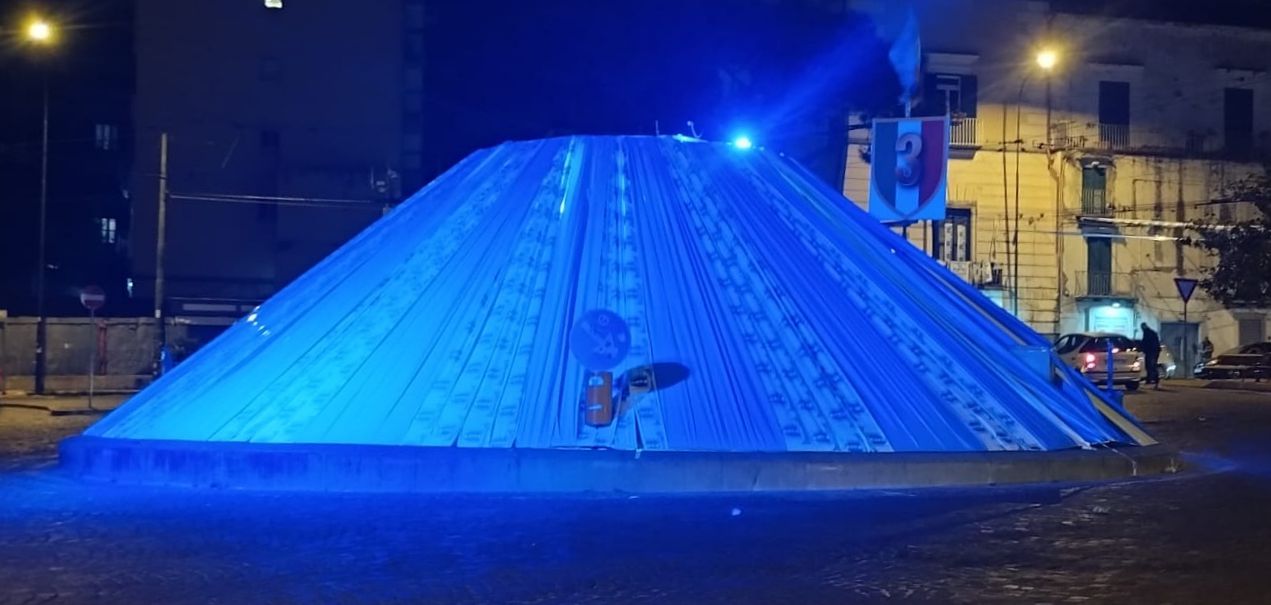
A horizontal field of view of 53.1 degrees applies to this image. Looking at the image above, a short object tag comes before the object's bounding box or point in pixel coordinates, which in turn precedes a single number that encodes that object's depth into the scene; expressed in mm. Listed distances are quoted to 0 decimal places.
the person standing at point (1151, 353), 33719
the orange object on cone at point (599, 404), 13047
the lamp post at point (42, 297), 29953
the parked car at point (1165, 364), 37281
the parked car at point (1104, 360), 31734
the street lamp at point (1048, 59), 40906
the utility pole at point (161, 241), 30344
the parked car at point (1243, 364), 38469
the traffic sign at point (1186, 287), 31795
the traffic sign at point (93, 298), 27297
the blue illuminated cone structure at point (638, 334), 13367
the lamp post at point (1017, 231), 44000
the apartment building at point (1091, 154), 43875
